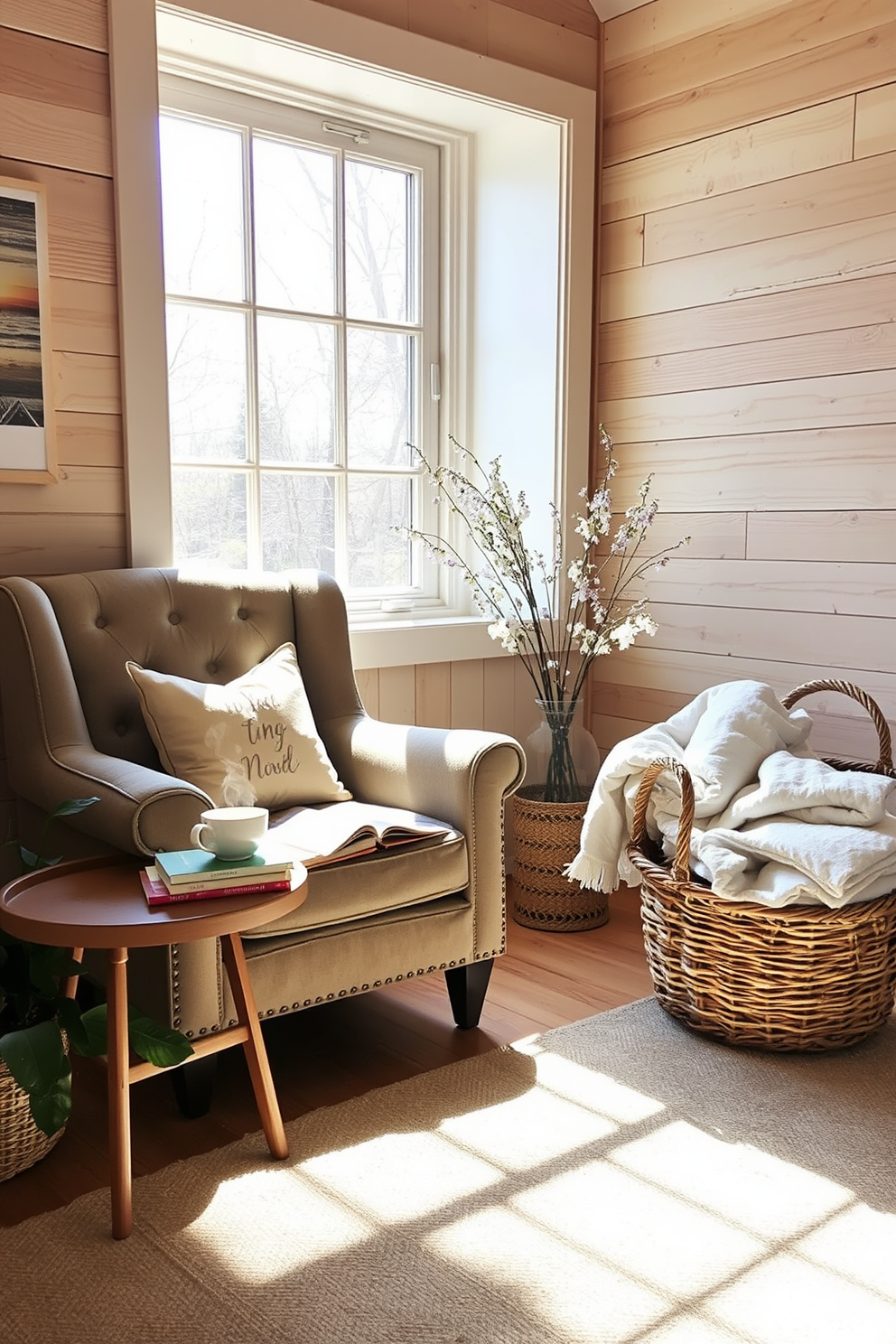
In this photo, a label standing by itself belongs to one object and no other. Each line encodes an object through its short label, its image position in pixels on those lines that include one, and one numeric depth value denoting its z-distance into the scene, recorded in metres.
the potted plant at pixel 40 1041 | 1.68
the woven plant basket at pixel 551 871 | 3.01
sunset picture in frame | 2.36
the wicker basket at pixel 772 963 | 2.20
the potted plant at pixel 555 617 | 2.97
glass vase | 3.07
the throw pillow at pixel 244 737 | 2.25
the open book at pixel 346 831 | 2.09
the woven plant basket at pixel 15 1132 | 1.82
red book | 1.73
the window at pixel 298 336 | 2.95
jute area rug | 1.54
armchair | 1.97
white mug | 1.80
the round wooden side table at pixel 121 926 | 1.64
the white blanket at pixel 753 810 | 2.17
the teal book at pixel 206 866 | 1.75
